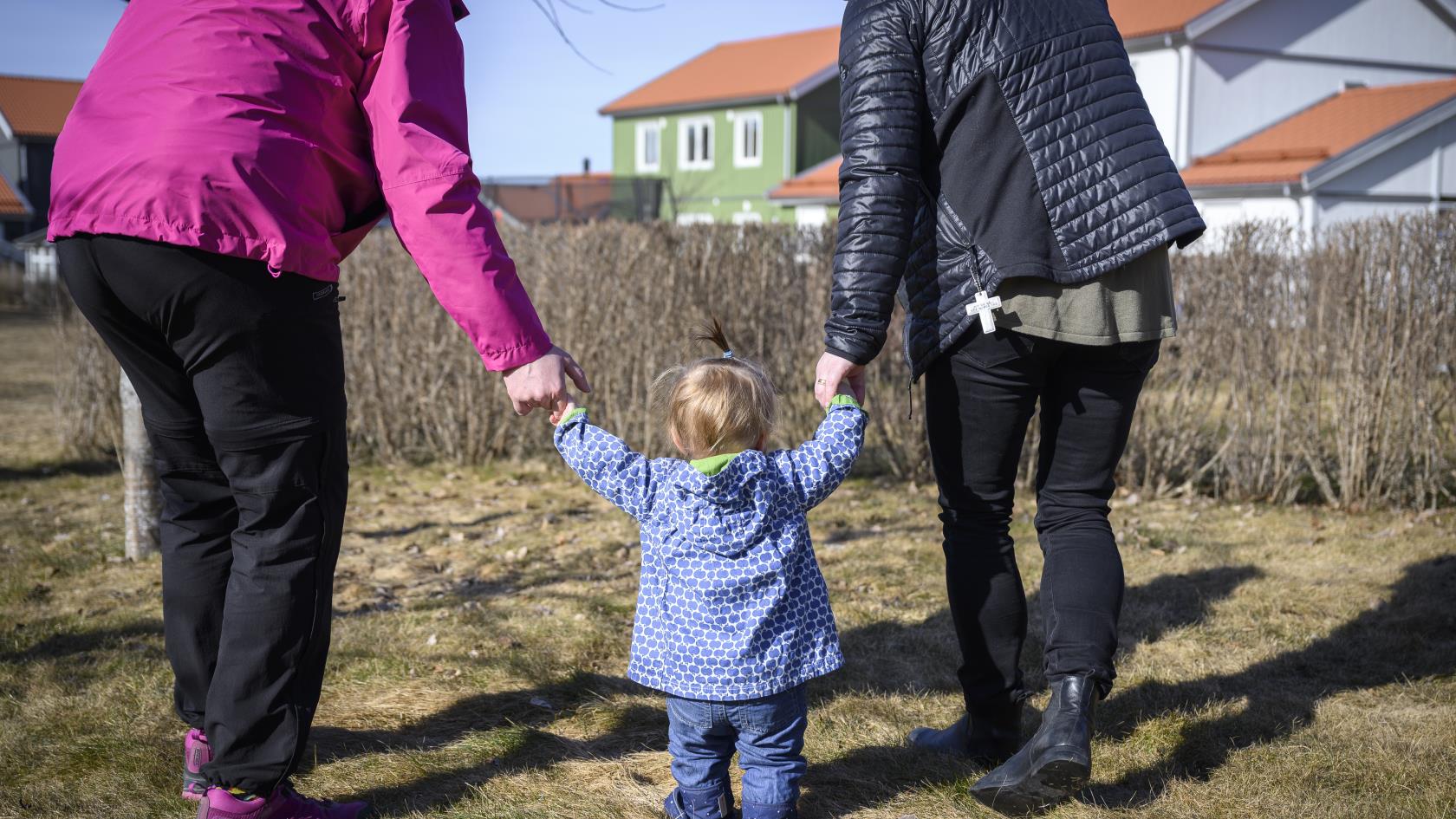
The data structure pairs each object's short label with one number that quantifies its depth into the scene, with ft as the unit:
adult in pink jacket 6.29
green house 92.63
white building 56.70
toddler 7.23
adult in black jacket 7.18
